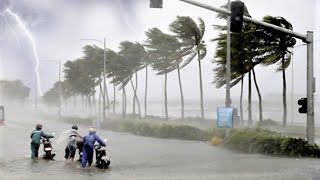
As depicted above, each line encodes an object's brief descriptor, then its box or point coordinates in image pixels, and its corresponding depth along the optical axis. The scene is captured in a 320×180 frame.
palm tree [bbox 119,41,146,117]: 56.81
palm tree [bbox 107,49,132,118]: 57.97
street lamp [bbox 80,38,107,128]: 44.66
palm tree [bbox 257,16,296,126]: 39.53
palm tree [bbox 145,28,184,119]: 50.75
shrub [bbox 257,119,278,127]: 42.14
